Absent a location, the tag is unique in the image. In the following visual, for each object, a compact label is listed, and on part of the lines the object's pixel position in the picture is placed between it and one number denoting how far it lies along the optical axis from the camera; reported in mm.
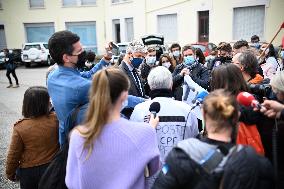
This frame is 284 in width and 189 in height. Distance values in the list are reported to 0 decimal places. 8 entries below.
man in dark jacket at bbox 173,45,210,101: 4992
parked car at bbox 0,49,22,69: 23375
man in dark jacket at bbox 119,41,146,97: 4441
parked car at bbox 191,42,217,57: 15398
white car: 23812
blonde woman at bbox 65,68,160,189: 2109
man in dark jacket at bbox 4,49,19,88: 15173
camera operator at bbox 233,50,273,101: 3568
